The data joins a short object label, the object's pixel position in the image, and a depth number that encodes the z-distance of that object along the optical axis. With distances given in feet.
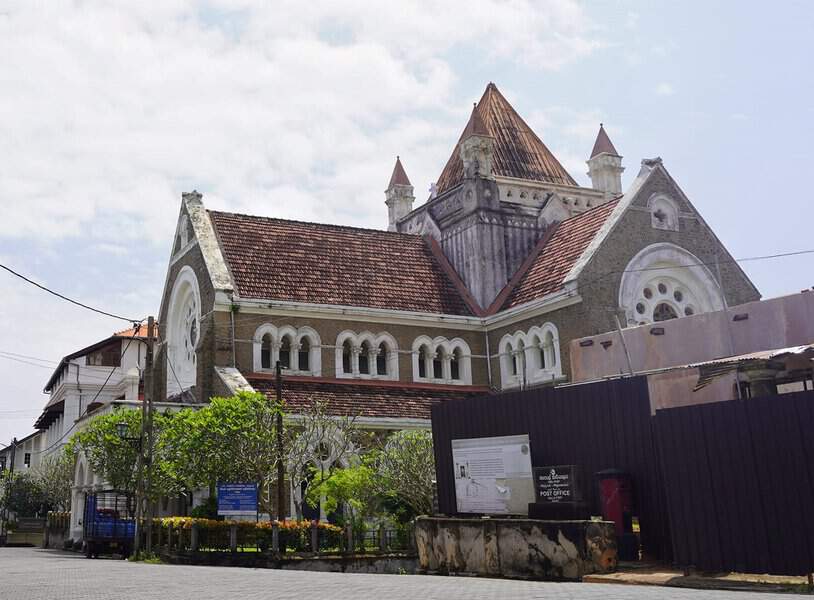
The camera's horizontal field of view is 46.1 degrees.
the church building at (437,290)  109.60
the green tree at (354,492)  87.66
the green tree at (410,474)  86.58
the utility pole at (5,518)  190.62
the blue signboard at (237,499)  83.92
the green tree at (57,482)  176.76
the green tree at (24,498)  201.15
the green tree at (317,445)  94.43
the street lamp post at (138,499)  89.98
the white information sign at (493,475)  63.93
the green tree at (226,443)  87.66
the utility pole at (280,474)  88.38
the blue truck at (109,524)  100.22
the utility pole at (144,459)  89.70
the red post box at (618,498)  56.85
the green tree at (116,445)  100.99
